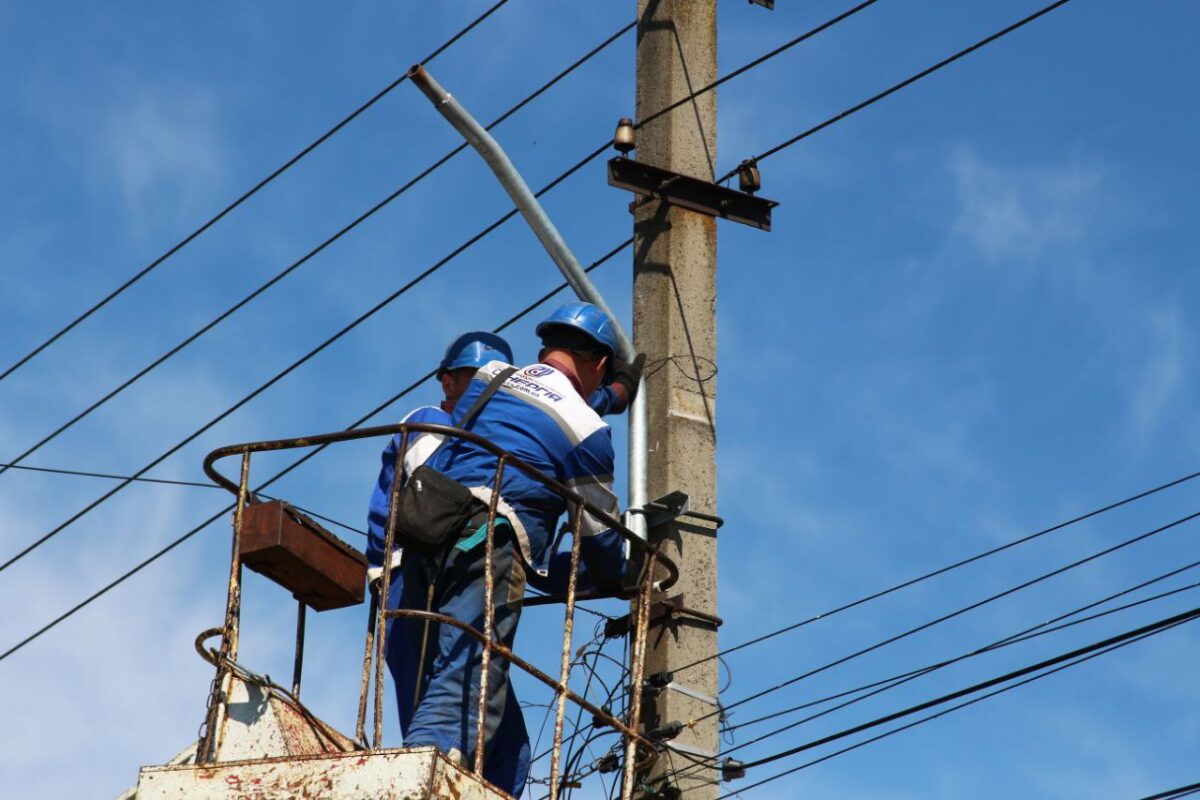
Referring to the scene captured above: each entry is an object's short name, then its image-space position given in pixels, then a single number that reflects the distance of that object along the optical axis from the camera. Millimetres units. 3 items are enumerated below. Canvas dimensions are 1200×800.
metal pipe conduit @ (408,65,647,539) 12115
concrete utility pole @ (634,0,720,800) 11452
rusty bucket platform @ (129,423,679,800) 8802
